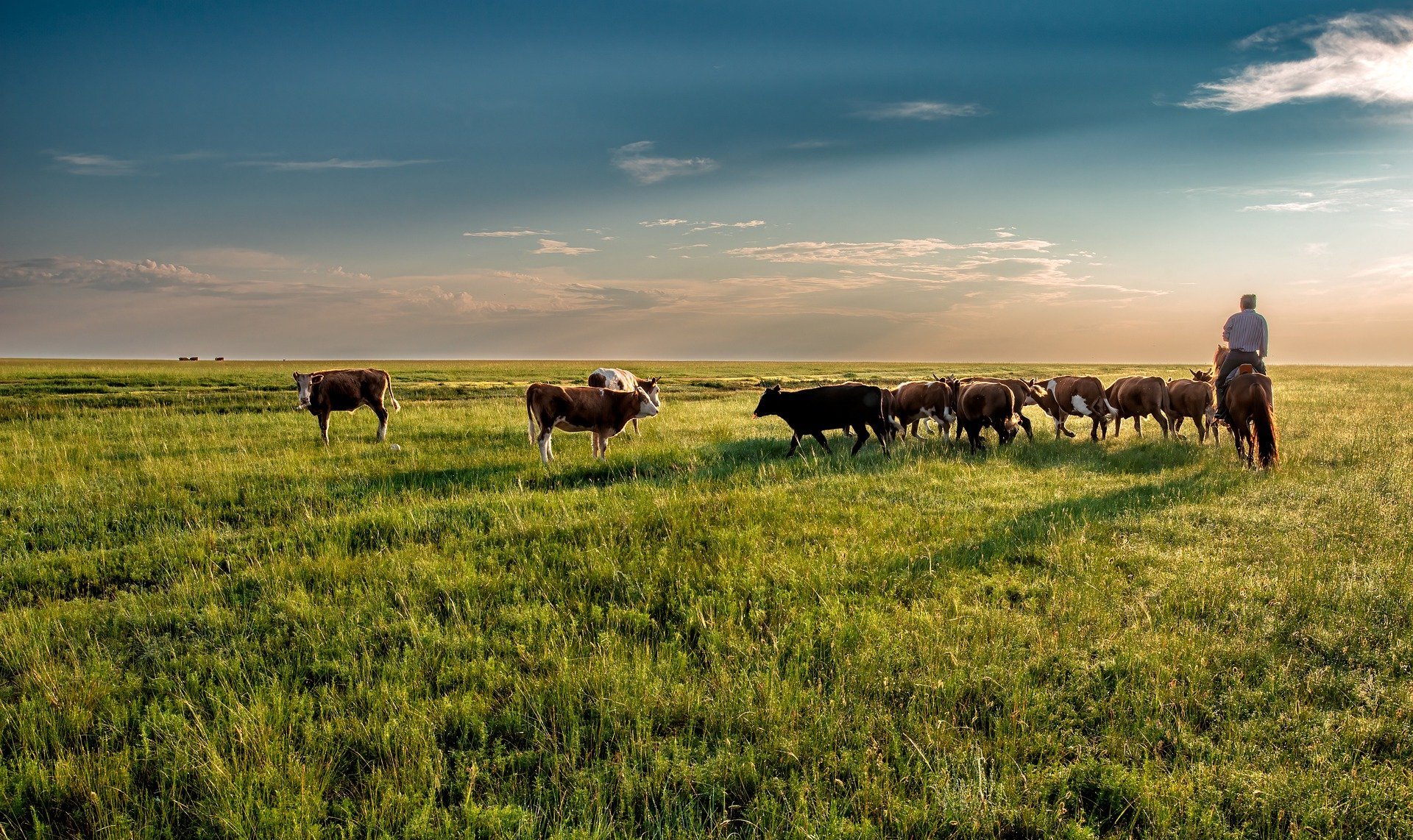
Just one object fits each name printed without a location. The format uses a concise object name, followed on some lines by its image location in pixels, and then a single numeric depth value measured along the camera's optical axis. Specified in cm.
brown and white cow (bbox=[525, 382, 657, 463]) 1450
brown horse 1290
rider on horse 1372
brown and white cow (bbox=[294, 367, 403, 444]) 1830
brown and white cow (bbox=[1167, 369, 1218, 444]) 1692
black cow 1554
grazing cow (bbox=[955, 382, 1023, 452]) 1581
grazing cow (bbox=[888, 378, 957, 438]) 1723
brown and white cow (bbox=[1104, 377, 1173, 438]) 1752
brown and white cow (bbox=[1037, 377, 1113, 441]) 1825
